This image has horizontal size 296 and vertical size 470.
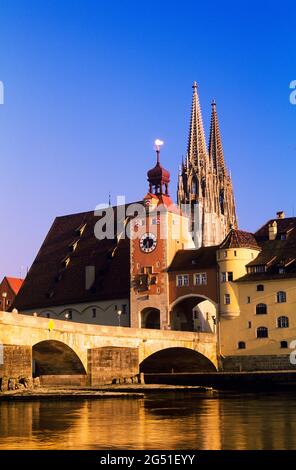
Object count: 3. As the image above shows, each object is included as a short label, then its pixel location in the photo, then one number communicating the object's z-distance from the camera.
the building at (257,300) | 79.69
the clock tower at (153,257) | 87.50
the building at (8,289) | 121.88
